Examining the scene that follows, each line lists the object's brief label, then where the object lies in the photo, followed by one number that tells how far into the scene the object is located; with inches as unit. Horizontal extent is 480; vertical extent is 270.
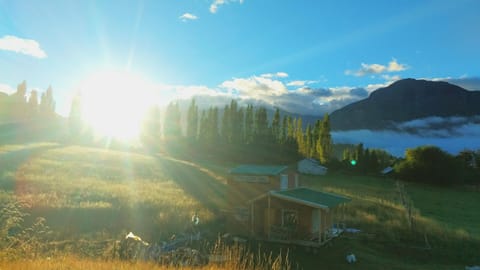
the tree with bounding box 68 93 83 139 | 3747.5
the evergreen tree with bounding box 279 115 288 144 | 3964.6
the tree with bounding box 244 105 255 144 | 3753.9
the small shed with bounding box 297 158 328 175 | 2768.2
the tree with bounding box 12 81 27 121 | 4239.7
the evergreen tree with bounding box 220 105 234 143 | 3618.4
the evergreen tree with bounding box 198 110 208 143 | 3646.4
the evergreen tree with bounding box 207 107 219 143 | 3617.4
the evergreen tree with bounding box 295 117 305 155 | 3656.5
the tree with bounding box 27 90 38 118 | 4361.7
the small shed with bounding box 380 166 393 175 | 3017.0
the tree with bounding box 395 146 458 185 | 2652.6
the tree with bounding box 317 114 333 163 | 3395.7
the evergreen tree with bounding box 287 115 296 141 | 3981.3
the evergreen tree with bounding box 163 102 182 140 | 3901.6
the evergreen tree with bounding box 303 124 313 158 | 3654.0
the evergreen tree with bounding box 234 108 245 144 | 3623.5
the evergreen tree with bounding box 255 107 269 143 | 3813.5
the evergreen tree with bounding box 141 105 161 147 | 3850.9
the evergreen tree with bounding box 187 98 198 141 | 3905.0
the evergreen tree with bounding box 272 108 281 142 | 3968.0
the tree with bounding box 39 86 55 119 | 4466.0
